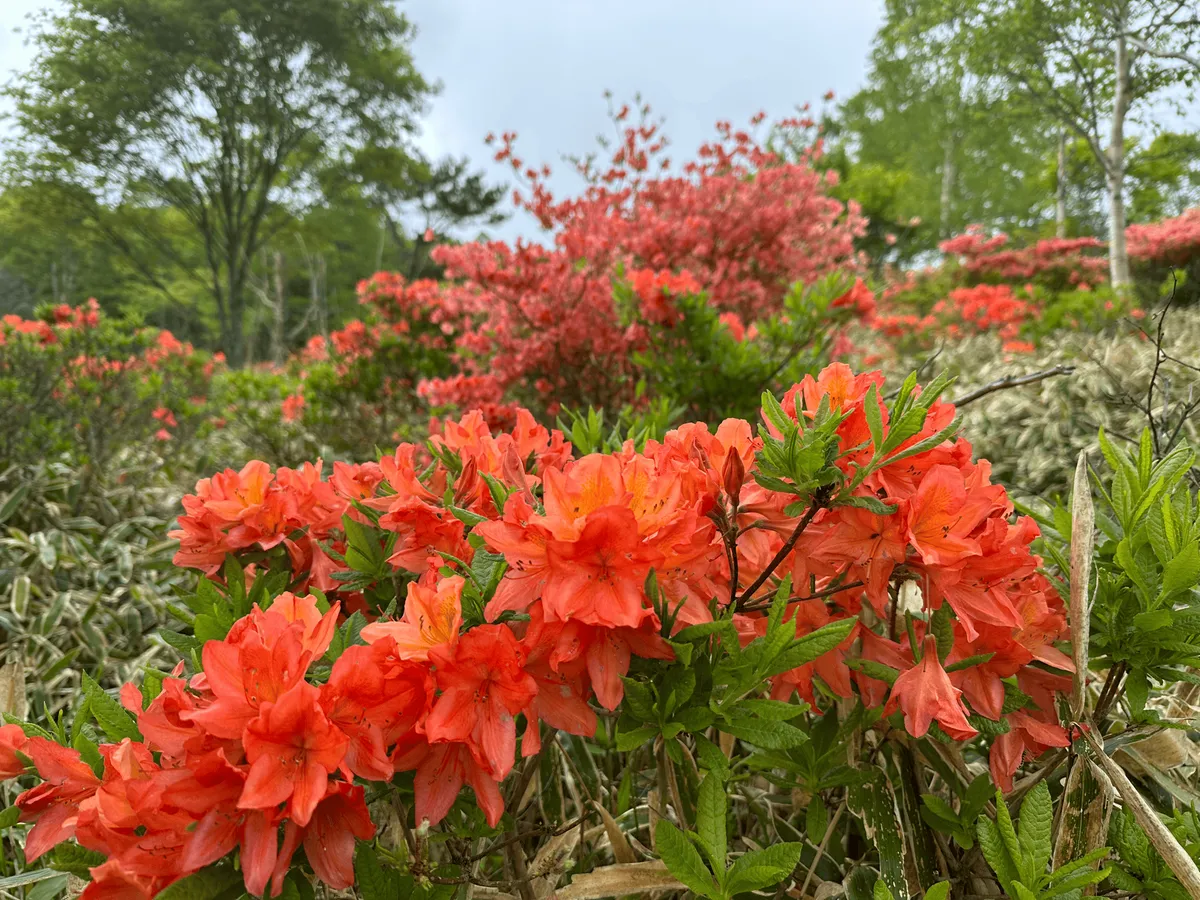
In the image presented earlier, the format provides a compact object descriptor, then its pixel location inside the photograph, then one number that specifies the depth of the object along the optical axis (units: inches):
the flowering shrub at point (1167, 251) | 368.2
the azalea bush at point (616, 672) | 23.5
